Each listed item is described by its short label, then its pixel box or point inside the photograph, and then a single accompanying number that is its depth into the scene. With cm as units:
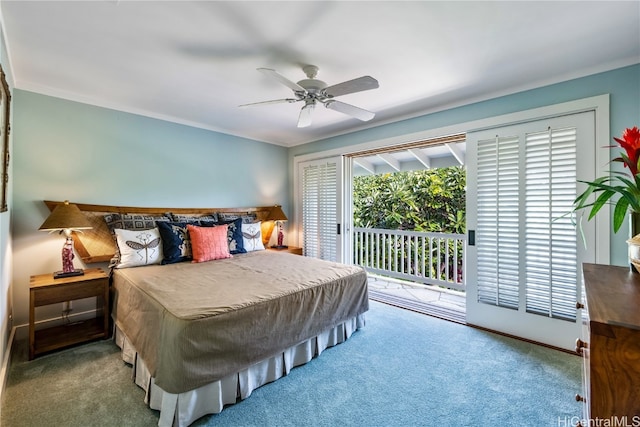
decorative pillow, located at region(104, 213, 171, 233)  299
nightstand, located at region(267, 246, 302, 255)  433
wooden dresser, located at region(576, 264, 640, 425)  66
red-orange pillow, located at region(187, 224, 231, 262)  303
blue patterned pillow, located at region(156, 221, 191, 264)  293
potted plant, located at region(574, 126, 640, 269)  107
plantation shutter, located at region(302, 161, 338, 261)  435
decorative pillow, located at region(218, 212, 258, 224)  367
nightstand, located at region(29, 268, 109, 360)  223
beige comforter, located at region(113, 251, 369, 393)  158
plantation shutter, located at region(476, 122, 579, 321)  241
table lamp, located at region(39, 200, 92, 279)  244
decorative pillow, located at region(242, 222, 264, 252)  364
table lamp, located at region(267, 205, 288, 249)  443
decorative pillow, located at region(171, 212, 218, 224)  338
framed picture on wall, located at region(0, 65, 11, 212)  177
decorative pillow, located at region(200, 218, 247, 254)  343
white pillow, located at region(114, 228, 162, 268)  271
